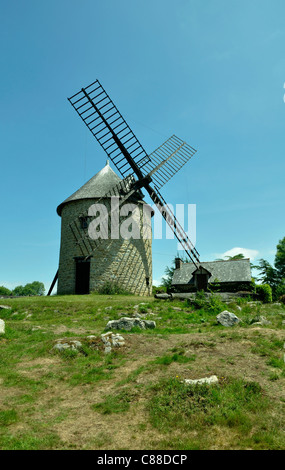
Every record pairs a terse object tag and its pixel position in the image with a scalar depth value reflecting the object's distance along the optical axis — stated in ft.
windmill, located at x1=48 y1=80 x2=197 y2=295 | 84.33
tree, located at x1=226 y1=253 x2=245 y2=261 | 144.87
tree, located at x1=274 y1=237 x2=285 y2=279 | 136.11
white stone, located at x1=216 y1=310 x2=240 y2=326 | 39.45
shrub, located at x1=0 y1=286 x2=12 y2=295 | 300.44
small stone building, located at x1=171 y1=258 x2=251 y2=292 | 79.61
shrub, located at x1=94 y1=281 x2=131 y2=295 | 80.07
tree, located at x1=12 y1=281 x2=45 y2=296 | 337.93
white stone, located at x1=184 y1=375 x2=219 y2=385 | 21.94
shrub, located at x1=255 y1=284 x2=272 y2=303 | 76.03
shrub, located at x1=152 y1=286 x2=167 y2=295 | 92.91
